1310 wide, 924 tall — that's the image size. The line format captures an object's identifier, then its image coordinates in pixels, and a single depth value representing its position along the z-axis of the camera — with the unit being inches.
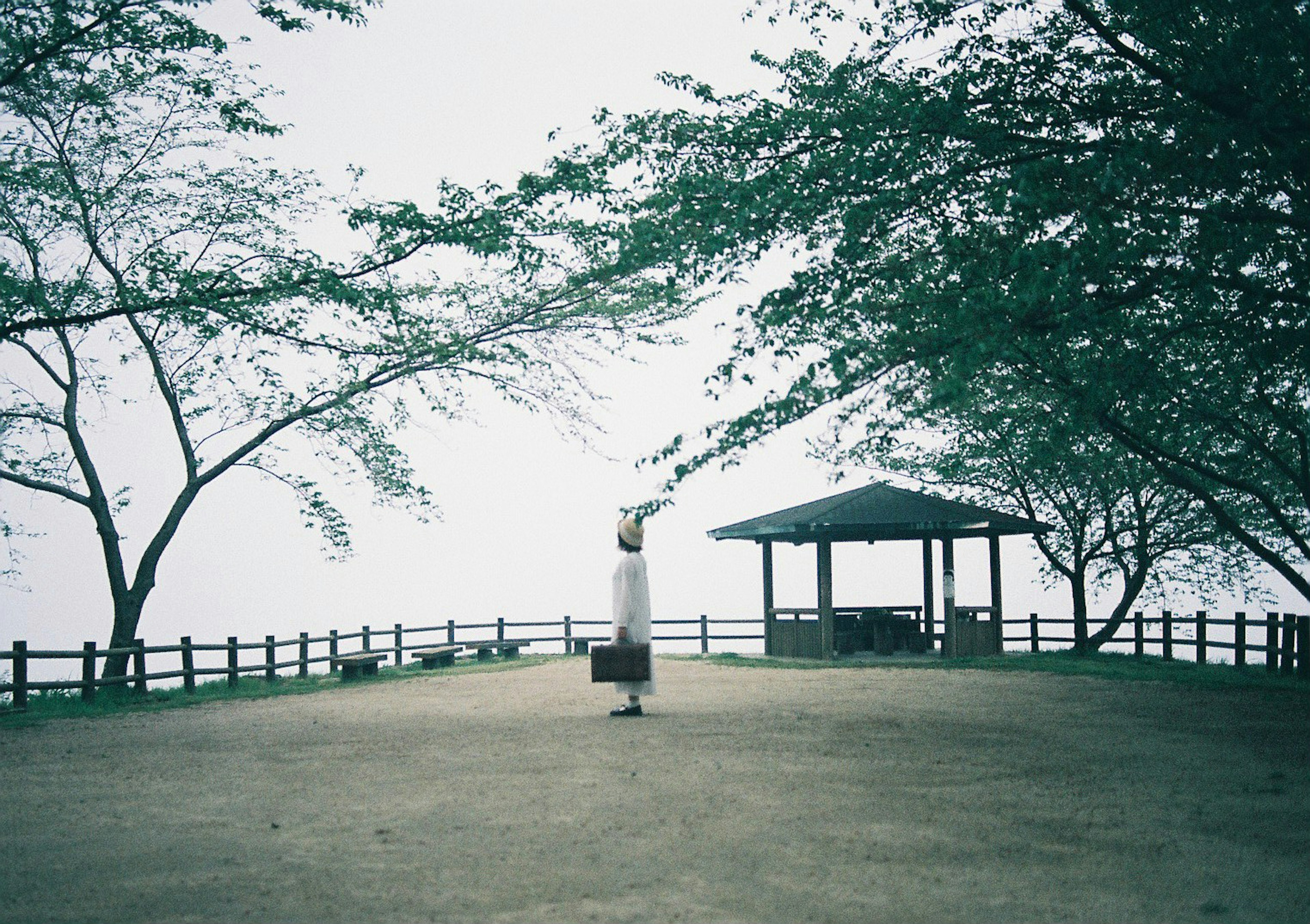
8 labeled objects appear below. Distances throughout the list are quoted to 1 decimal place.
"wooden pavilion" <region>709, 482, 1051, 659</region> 869.8
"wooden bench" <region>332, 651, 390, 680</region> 782.5
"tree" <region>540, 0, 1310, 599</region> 355.3
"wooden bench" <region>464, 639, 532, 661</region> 995.9
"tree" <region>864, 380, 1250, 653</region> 855.1
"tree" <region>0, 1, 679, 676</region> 488.4
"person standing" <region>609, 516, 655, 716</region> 481.7
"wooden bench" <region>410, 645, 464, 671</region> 879.7
